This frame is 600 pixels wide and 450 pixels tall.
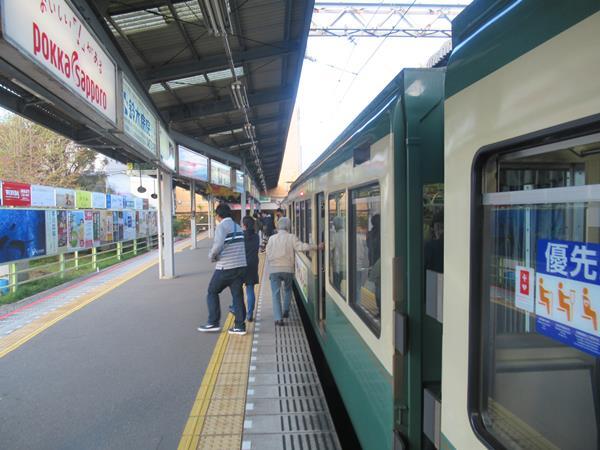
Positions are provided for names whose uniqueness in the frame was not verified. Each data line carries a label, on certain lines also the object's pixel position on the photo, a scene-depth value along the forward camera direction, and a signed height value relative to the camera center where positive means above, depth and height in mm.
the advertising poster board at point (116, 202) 14367 +410
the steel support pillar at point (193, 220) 16172 -272
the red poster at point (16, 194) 8188 +412
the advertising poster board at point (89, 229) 11531 -399
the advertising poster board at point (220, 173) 13088 +1281
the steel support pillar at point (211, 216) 22841 -192
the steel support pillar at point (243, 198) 15573 +531
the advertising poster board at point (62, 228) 9812 -308
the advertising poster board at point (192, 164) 10398 +1248
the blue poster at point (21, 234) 7648 -360
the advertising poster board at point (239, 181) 16594 +1202
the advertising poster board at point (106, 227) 12844 -388
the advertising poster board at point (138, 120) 5164 +1286
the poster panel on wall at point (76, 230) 10521 -381
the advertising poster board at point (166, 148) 8031 +1295
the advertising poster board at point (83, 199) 11691 +413
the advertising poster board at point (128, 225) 15086 -399
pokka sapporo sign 2455 +1171
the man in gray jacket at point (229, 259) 5324 -570
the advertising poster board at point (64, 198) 10461 +416
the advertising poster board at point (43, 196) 9305 +403
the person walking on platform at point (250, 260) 6020 -670
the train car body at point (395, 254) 1925 -212
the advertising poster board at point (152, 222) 18491 -368
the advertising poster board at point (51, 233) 9252 -389
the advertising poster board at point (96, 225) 12250 -322
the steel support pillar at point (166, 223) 9930 -219
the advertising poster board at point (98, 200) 12945 +413
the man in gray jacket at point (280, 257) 5801 -595
